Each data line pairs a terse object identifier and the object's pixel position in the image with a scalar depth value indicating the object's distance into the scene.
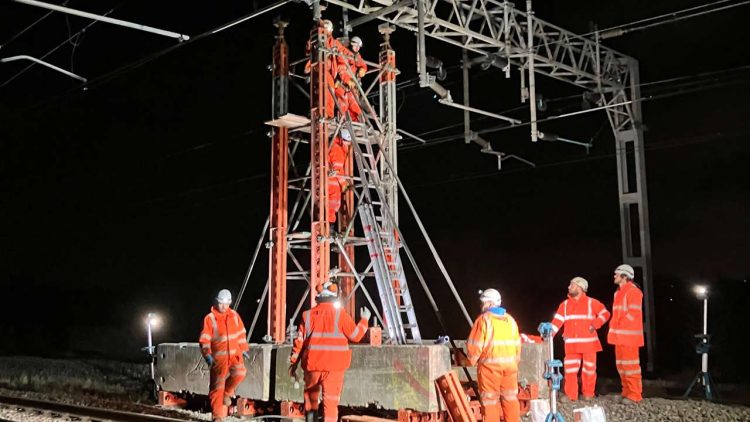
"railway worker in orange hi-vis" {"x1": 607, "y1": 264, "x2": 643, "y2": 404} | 10.58
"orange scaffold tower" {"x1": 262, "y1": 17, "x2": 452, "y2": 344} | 11.52
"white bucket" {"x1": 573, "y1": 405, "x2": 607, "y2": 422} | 7.39
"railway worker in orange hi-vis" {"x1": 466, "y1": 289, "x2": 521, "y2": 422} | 8.01
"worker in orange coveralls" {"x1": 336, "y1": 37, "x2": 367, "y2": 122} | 12.23
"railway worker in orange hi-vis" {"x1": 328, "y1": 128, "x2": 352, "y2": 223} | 12.11
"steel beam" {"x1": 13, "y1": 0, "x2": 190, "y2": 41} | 8.44
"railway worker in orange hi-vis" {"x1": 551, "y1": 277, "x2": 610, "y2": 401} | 10.94
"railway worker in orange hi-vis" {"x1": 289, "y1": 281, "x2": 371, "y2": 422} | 8.52
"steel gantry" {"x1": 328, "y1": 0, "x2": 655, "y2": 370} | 12.63
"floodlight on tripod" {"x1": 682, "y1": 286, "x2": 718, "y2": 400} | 11.79
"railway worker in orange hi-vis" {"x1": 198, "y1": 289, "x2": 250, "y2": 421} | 9.75
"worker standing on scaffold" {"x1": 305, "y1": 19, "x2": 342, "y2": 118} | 11.87
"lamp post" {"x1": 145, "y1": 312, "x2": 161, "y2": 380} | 12.68
